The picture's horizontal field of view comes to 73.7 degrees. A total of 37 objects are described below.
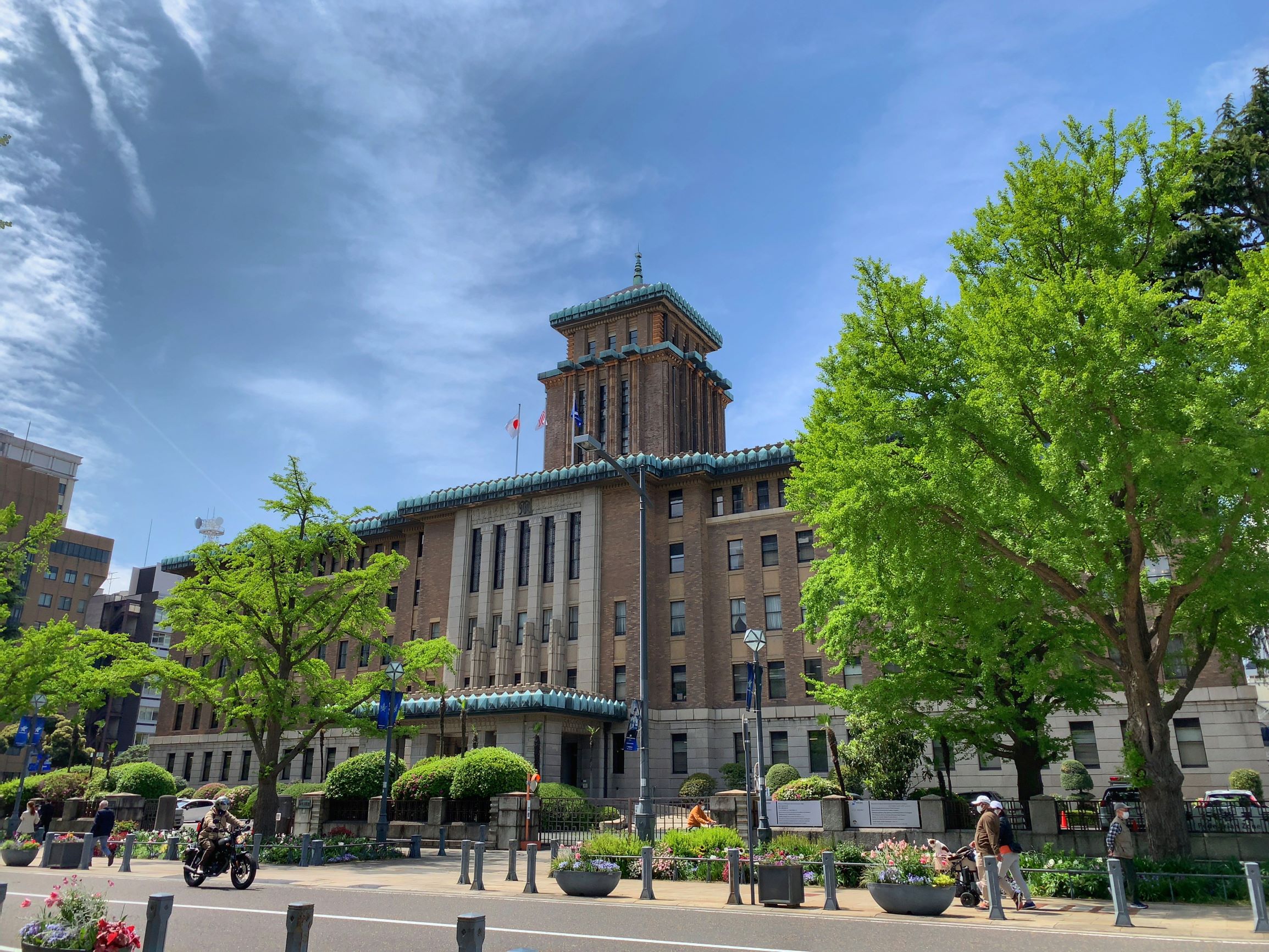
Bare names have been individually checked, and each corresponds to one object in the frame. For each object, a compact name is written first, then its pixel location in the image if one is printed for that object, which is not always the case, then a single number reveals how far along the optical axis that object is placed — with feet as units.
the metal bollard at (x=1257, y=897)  39.29
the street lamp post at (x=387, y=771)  87.04
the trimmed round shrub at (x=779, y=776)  121.90
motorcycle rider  58.44
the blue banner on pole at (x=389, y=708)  88.99
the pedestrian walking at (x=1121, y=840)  58.34
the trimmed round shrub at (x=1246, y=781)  111.75
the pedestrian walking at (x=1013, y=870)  47.73
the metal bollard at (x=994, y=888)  44.88
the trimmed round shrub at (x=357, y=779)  99.14
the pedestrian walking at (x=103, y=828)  85.35
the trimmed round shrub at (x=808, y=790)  85.40
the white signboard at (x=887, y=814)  69.31
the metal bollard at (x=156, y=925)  24.89
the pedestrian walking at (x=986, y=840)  47.70
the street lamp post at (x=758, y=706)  66.08
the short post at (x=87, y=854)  71.82
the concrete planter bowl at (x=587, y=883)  55.31
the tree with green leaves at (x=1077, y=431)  49.16
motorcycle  56.85
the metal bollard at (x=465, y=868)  61.98
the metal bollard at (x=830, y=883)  49.14
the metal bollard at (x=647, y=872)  53.67
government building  135.44
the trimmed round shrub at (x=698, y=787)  132.05
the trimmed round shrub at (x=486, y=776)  96.27
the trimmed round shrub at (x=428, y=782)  99.40
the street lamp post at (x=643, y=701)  68.95
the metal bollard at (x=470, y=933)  18.83
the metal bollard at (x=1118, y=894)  42.04
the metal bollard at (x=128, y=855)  71.46
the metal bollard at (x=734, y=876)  51.67
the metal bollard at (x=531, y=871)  56.75
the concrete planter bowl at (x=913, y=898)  46.91
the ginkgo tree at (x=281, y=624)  88.38
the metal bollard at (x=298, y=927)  21.75
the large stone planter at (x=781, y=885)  50.01
